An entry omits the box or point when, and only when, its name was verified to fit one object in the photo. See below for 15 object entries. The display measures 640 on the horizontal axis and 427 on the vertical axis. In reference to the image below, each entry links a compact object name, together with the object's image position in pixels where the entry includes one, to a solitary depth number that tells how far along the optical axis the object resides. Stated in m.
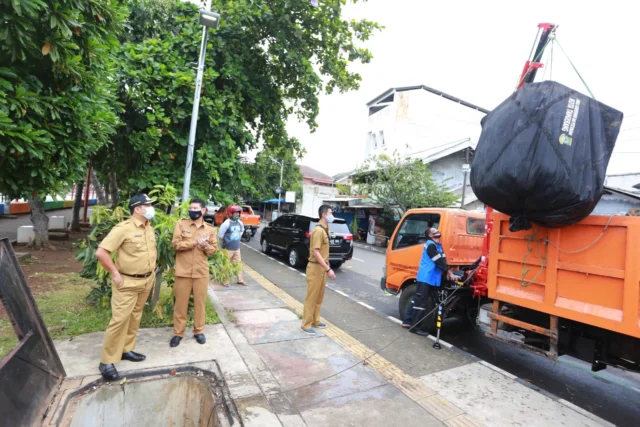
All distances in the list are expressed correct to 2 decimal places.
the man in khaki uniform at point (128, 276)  3.45
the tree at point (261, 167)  10.53
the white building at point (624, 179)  8.60
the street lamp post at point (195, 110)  6.62
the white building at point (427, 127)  21.83
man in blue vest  5.13
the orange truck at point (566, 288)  3.07
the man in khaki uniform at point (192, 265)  4.32
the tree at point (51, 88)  2.97
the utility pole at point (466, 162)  13.88
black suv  10.76
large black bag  3.09
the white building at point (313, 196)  33.19
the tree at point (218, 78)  7.52
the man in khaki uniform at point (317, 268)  4.96
